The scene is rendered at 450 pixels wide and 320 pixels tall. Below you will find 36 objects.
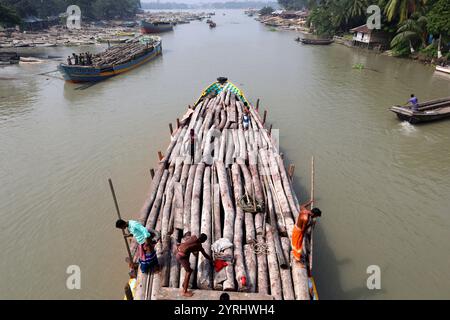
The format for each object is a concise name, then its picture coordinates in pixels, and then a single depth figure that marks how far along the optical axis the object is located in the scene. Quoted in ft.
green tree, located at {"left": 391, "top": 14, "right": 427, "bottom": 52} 128.26
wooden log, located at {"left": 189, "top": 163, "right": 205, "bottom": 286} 26.30
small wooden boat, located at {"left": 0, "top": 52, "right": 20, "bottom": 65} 136.26
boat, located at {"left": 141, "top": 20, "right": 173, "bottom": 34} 276.41
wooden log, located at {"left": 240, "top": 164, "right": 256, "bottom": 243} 29.32
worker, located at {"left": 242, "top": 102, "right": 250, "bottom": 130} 54.75
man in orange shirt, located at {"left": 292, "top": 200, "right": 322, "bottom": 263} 25.07
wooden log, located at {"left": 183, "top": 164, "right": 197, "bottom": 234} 30.66
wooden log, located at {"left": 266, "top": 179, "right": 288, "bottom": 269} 26.03
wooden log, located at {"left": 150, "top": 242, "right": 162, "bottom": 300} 23.70
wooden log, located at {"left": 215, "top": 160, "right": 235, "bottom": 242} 29.99
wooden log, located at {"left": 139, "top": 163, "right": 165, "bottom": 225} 32.45
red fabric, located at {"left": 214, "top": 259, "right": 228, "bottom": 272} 25.70
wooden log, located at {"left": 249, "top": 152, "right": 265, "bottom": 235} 30.66
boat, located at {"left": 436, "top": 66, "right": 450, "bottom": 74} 109.19
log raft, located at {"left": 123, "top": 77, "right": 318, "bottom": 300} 24.53
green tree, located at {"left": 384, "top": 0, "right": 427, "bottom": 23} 131.34
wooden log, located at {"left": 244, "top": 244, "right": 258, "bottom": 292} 24.77
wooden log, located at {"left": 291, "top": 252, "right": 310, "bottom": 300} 23.63
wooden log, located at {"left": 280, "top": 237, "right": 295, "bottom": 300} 23.61
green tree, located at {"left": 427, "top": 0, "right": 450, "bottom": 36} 111.86
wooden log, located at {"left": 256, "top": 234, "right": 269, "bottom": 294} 24.28
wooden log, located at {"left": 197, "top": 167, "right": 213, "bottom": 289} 24.71
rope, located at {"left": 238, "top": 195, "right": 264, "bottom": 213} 32.65
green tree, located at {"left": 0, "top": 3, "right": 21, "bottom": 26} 146.41
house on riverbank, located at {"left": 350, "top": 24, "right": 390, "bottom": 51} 162.71
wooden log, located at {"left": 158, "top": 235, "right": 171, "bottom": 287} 24.94
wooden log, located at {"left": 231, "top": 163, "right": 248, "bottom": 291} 24.72
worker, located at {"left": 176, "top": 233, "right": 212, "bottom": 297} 22.99
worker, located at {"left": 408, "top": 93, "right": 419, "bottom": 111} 65.96
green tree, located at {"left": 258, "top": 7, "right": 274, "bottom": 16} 519.19
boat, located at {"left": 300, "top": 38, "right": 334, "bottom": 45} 194.18
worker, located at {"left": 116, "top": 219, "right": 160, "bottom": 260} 24.77
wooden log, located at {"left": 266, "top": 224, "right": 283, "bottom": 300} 23.84
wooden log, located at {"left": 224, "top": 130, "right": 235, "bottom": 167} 43.05
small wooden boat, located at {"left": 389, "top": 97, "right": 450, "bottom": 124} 65.77
